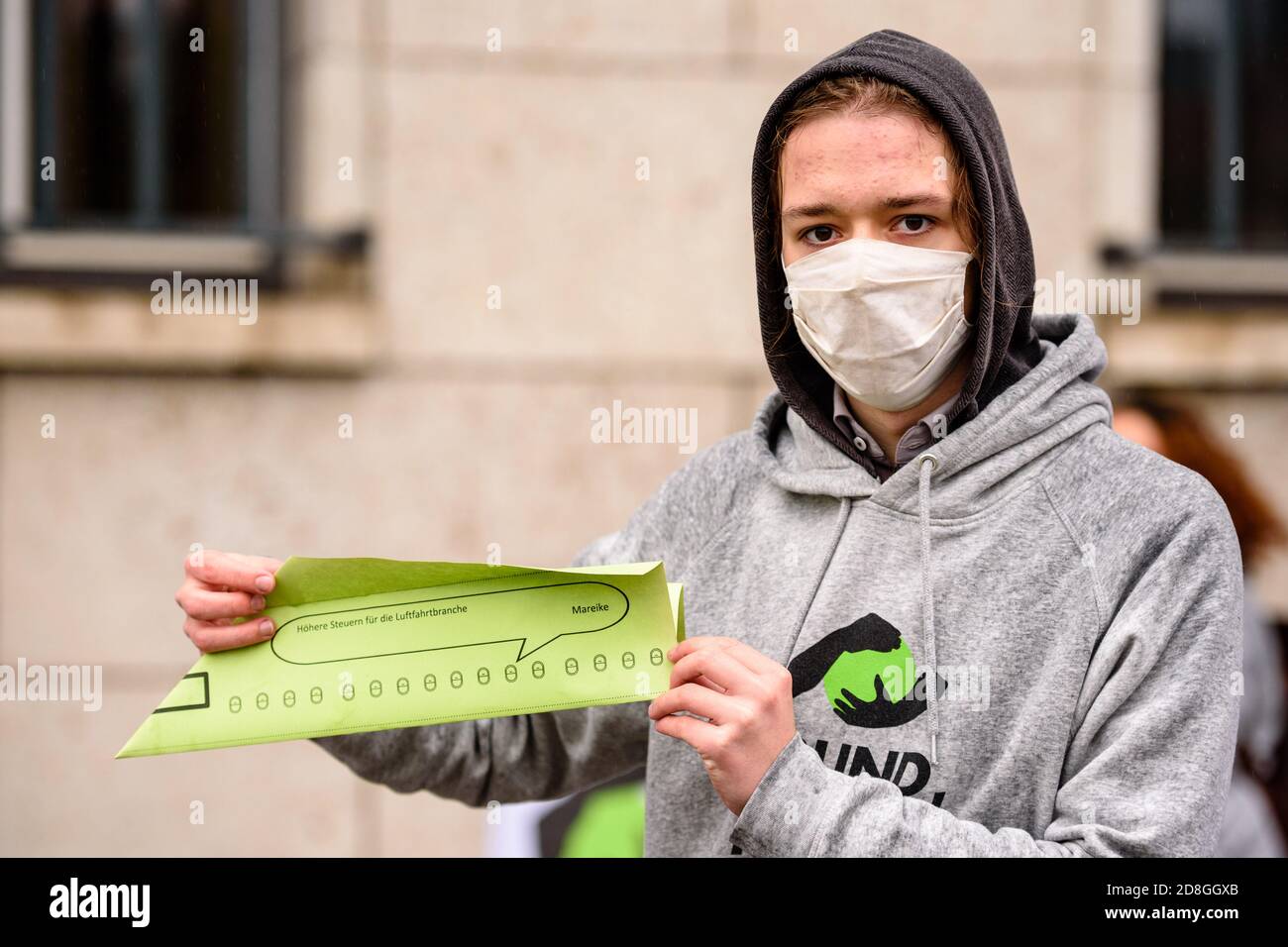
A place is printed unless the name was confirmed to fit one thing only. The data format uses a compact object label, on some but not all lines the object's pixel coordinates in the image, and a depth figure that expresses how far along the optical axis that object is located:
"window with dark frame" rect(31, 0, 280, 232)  4.54
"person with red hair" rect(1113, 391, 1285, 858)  3.49
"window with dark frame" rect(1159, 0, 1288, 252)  4.64
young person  1.40
